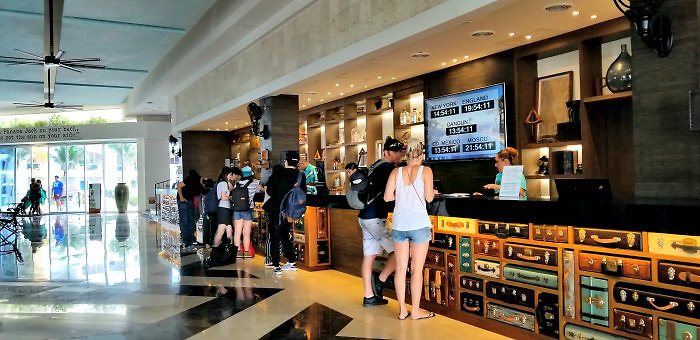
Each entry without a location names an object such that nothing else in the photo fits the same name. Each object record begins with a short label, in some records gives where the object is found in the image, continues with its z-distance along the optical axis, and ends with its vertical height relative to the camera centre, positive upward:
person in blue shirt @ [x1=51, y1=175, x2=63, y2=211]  25.34 -0.32
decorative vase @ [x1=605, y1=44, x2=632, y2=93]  5.82 +1.07
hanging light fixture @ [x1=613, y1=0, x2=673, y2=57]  3.68 +0.99
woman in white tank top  4.45 -0.33
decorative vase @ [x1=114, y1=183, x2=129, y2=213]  24.84 -0.57
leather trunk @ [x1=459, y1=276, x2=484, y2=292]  4.35 -0.87
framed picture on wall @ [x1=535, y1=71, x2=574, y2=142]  7.07 +0.98
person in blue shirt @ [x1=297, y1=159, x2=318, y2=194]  8.45 +0.08
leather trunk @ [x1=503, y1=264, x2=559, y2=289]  3.74 -0.72
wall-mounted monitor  7.65 +0.76
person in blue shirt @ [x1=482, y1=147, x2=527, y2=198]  5.81 +0.19
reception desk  3.03 -0.63
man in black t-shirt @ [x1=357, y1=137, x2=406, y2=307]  4.93 -0.44
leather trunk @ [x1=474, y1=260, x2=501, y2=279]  4.19 -0.73
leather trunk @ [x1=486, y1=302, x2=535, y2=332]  3.90 -1.04
